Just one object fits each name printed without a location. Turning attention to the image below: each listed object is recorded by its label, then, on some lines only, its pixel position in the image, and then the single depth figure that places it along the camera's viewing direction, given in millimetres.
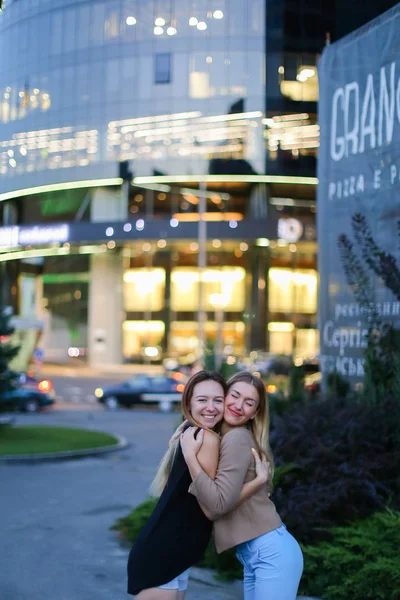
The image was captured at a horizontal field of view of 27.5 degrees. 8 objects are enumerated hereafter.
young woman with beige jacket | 3688
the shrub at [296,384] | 10516
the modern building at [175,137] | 52375
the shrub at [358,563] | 5824
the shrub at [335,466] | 7219
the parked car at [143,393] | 33156
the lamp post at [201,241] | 40528
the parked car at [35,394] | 30578
